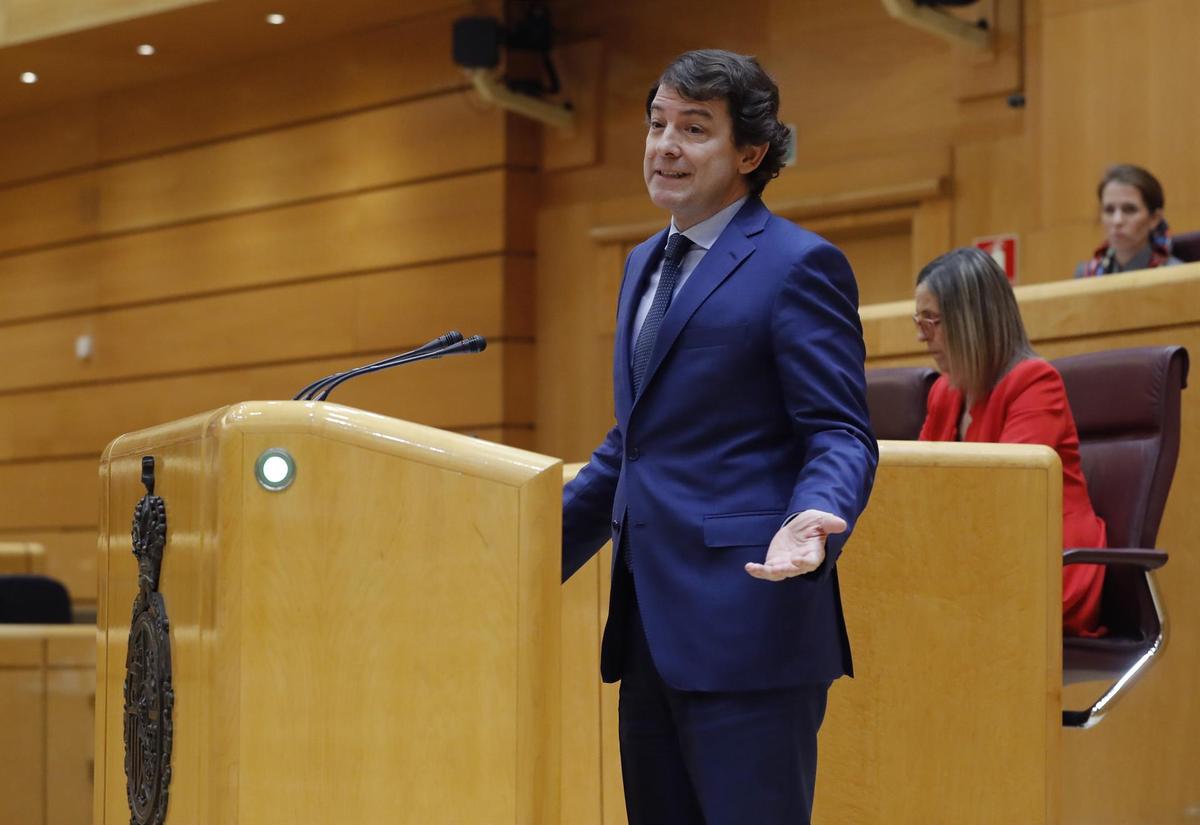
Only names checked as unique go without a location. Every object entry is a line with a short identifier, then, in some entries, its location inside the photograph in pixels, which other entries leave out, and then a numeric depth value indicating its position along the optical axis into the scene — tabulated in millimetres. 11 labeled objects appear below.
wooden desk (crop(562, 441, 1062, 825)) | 4387
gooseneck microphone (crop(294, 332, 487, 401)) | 3578
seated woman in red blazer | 5508
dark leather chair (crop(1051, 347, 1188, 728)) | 5348
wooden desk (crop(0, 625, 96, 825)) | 7977
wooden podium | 3244
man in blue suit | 3143
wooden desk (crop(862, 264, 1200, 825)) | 6348
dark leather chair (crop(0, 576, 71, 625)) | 9305
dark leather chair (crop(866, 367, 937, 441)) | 6242
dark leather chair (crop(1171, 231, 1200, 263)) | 7680
